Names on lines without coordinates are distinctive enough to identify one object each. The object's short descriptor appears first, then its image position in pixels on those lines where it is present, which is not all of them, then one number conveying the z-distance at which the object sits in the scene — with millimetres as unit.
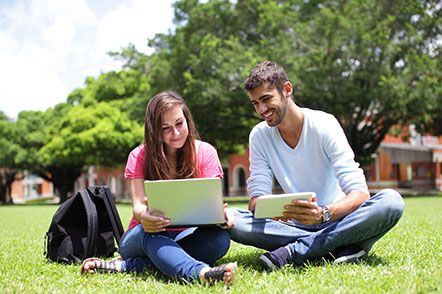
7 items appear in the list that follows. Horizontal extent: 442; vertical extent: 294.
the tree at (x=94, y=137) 24469
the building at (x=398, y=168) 29812
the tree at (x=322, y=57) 15805
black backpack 3777
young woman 3109
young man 2957
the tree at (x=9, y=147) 30892
